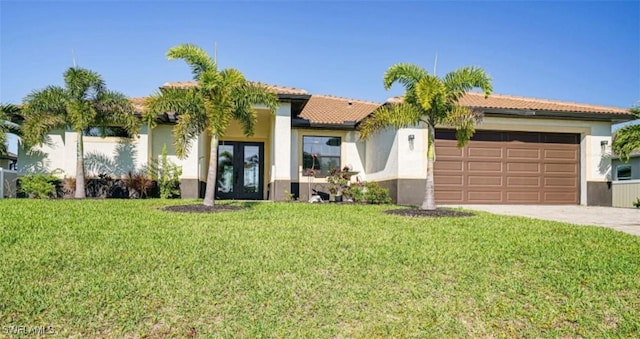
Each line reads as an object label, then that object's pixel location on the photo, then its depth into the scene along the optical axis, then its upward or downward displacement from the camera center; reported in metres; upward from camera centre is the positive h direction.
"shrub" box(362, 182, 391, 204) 13.98 -0.96
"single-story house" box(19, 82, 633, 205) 14.91 +0.43
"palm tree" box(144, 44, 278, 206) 10.45 +1.72
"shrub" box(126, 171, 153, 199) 14.91 -0.74
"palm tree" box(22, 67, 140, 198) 13.12 +1.84
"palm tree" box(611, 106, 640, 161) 14.66 +1.09
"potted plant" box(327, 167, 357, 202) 14.85 -0.55
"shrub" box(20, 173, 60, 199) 13.85 -0.75
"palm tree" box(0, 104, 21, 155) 14.13 +1.52
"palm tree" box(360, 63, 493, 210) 10.16 +1.64
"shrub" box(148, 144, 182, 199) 14.91 -0.37
